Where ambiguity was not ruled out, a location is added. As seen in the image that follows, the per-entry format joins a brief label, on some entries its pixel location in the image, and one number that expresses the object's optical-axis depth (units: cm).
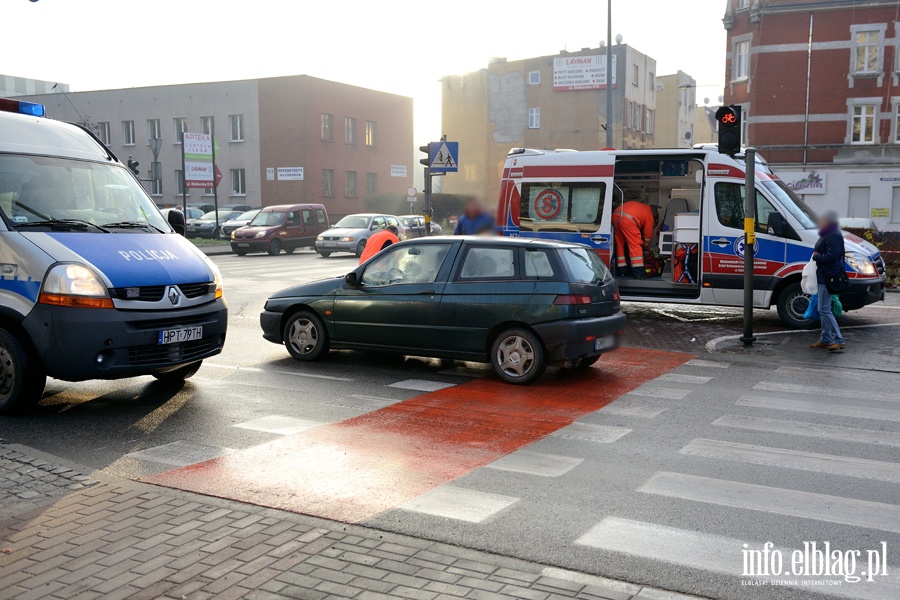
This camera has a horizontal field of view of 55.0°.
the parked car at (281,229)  3219
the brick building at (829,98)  4131
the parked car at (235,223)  3819
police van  726
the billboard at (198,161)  3925
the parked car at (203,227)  4075
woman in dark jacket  1116
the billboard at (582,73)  6438
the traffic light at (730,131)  1201
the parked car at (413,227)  3400
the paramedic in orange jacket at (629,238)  1477
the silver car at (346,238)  3053
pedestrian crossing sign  1770
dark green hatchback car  897
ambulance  1320
